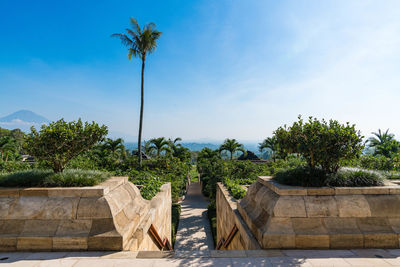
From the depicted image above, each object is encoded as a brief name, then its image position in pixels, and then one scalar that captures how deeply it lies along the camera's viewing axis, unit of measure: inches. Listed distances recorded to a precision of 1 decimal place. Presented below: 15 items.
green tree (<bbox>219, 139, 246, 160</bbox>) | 1110.7
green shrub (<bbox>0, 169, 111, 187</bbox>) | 182.4
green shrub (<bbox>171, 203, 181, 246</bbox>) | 413.1
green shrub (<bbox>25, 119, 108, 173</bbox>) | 199.3
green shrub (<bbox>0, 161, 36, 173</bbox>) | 490.0
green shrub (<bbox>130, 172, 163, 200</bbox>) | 292.6
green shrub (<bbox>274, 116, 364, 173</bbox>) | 189.8
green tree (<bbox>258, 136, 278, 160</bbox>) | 1245.6
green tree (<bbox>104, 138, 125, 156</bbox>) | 872.9
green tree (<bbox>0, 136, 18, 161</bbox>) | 930.7
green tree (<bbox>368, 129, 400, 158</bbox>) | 695.1
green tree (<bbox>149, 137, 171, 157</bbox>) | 955.8
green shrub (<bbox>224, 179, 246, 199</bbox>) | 302.0
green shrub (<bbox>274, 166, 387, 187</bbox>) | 183.6
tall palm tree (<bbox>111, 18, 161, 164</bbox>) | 722.8
